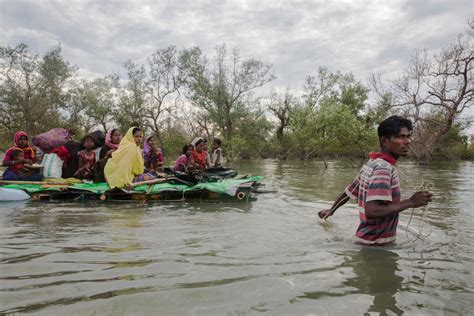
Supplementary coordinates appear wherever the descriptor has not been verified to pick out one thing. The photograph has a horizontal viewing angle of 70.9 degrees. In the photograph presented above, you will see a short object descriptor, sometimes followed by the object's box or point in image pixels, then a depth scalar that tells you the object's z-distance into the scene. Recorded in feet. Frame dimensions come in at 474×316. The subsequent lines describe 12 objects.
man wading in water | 8.79
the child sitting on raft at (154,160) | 28.84
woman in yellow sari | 21.44
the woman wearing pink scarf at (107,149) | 23.05
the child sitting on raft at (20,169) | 23.13
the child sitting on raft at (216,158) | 32.48
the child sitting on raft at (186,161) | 27.50
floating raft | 20.89
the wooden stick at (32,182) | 22.24
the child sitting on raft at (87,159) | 24.39
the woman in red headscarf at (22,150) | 23.03
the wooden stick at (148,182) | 21.61
